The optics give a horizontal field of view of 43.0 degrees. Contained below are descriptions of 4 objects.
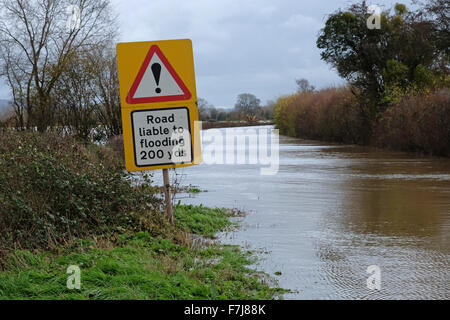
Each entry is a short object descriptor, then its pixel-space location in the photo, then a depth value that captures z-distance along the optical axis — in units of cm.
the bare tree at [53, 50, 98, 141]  2610
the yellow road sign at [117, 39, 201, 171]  779
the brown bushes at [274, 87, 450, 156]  2475
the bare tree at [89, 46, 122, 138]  3115
